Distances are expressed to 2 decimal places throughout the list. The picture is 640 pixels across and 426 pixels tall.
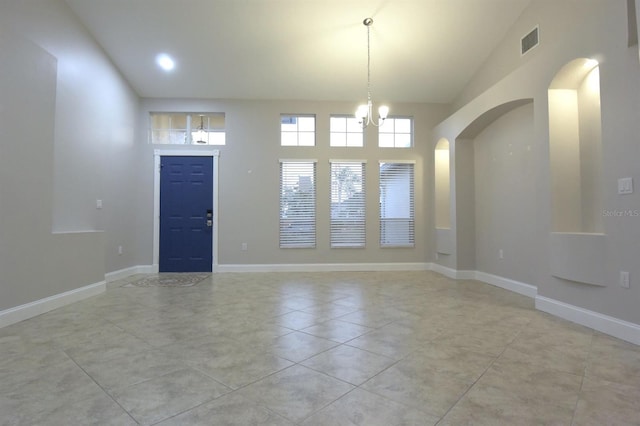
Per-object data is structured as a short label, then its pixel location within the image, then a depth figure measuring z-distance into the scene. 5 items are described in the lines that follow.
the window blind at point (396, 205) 6.23
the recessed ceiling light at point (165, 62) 5.05
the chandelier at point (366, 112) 4.36
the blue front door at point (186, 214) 5.98
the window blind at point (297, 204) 6.14
